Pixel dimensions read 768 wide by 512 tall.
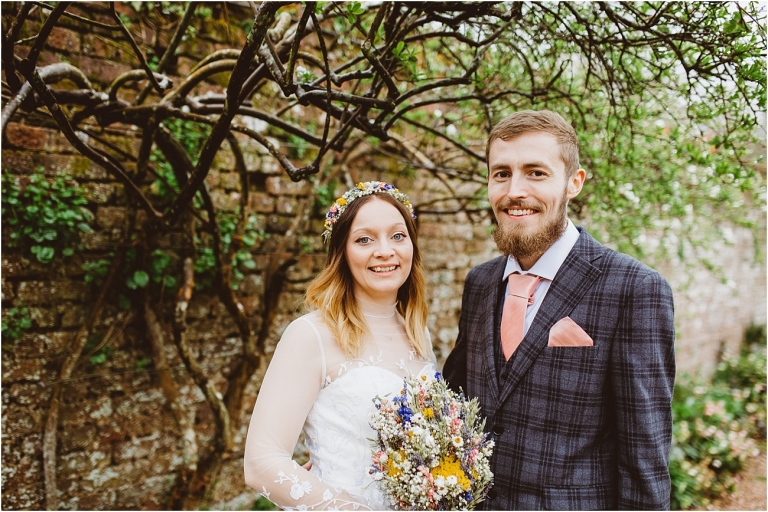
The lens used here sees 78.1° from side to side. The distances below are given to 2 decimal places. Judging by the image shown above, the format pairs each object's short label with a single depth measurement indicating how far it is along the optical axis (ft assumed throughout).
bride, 5.56
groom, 5.10
